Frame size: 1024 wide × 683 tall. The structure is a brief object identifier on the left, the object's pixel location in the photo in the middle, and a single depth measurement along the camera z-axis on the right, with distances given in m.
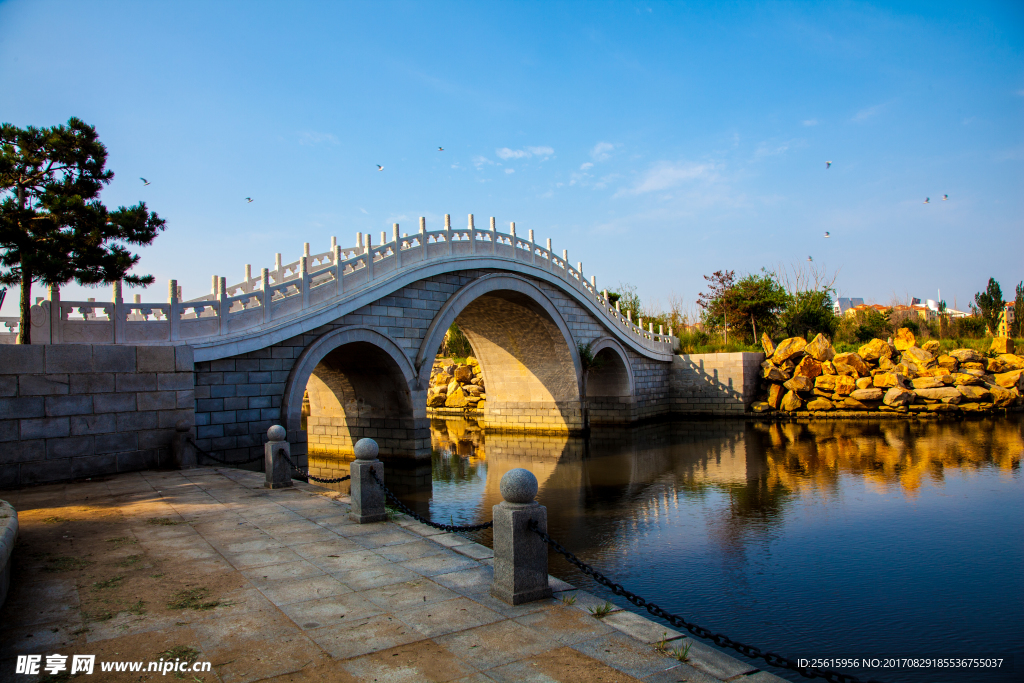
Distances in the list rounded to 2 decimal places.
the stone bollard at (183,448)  9.86
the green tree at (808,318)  32.97
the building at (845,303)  86.19
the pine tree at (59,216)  9.90
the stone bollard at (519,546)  4.18
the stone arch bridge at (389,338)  10.88
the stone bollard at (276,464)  8.38
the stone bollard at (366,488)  6.46
